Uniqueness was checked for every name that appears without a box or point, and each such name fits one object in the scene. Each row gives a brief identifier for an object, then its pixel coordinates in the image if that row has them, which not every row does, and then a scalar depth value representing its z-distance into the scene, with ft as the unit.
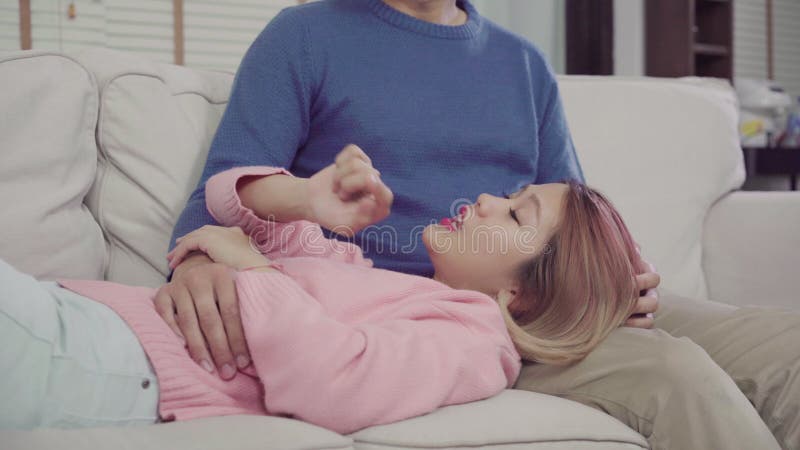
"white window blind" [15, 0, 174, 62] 9.94
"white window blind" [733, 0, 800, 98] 14.46
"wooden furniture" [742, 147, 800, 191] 10.89
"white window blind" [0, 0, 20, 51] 9.67
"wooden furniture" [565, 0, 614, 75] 12.65
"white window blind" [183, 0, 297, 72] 10.71
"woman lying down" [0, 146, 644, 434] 2.87
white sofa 2.95
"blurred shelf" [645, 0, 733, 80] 12.37
